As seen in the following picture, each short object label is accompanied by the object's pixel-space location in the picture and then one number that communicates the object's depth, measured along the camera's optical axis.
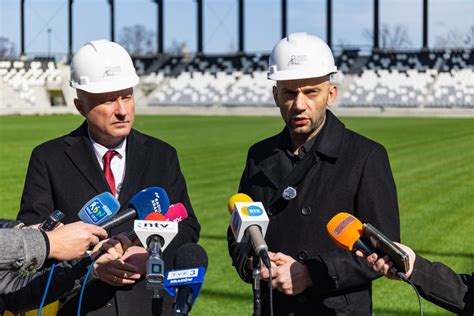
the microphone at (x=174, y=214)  3.68
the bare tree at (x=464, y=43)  97.84
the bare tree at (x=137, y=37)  105.60
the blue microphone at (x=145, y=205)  3.59
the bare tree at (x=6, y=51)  98.94
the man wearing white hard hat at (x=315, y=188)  4.23
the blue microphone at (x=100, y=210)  3.56
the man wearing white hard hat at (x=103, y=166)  4.46
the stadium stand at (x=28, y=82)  62.81
